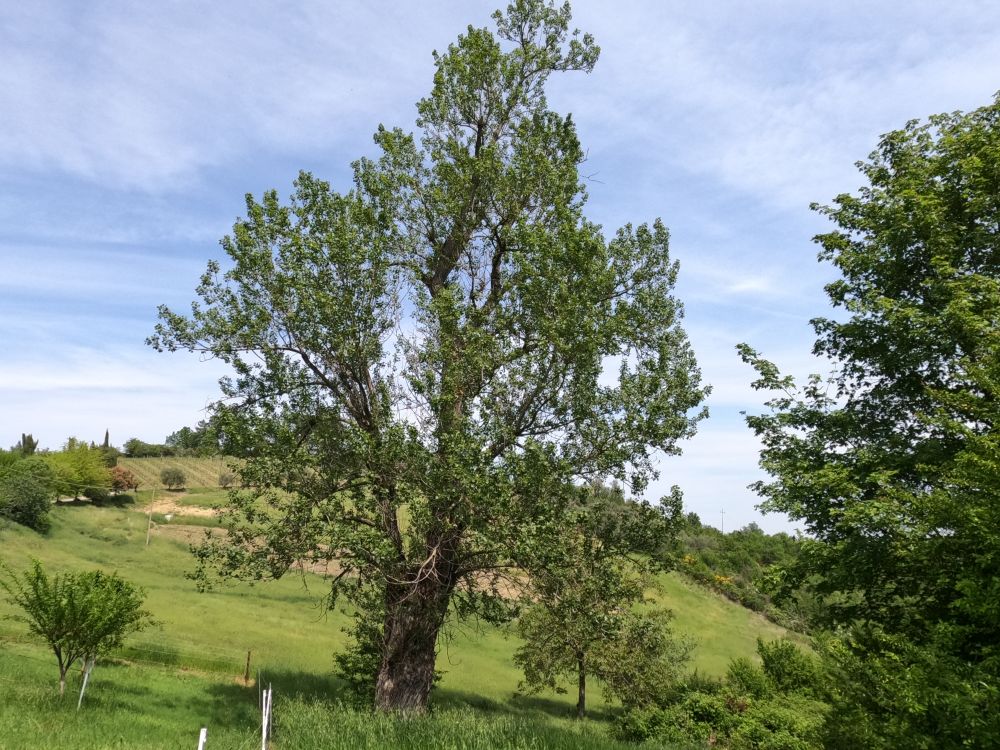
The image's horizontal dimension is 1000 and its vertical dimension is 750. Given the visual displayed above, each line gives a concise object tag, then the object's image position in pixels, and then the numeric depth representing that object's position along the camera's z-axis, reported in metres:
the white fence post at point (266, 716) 10.53
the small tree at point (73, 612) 18.33
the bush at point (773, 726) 21.17
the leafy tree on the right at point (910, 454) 8.40
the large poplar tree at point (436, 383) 15.16
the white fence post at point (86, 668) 18.34
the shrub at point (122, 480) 78.94
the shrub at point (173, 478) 95.81
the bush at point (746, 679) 29.19
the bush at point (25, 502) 56.56
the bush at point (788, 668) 31.78
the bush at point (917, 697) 7.21
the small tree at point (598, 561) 15.85
